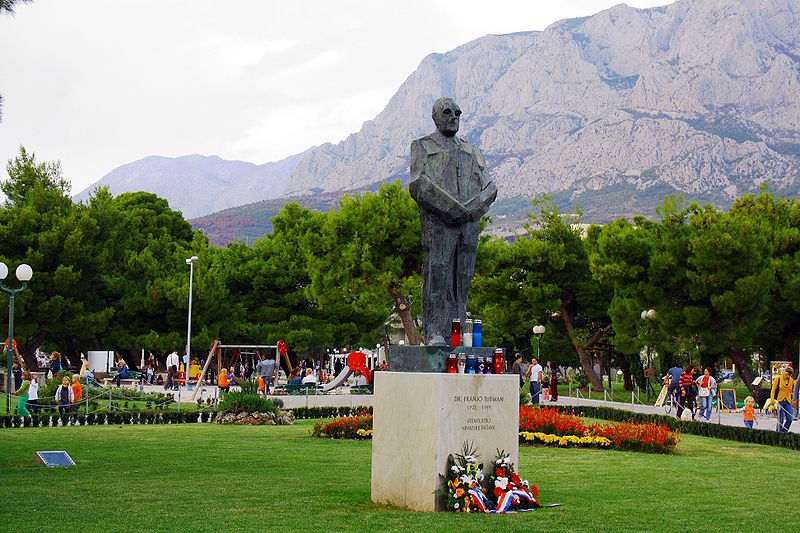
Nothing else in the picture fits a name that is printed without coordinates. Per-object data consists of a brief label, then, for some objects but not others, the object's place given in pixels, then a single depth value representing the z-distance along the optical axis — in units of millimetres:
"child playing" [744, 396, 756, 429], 22312
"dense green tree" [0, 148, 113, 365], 39250
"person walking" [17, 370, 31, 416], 22094
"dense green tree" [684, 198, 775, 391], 29344
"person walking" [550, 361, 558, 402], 33062
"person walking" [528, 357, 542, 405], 30441
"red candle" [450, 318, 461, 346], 9711
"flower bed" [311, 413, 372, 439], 19125
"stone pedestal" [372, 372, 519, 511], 8852
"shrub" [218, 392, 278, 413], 23391
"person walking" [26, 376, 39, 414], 23484
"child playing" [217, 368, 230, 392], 32531
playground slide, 37250
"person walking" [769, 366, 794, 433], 20266
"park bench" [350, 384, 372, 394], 37569
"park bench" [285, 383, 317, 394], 35562
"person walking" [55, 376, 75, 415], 24078
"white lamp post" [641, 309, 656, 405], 32562
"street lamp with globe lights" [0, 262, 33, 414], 22352
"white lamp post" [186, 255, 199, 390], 40781
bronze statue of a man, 9969
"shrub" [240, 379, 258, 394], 24758
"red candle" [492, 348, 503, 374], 9516
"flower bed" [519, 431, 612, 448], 17422
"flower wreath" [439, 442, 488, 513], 8844
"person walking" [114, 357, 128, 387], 40781
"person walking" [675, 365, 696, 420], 25094
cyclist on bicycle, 26131
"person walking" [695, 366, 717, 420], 25703
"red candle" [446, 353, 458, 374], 9125
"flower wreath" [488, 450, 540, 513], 9102
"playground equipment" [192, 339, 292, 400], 37412
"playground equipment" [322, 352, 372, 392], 37469
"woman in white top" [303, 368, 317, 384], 38919
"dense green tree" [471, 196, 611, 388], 40125
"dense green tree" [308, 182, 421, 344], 38938
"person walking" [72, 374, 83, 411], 24594
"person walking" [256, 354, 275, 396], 37281
